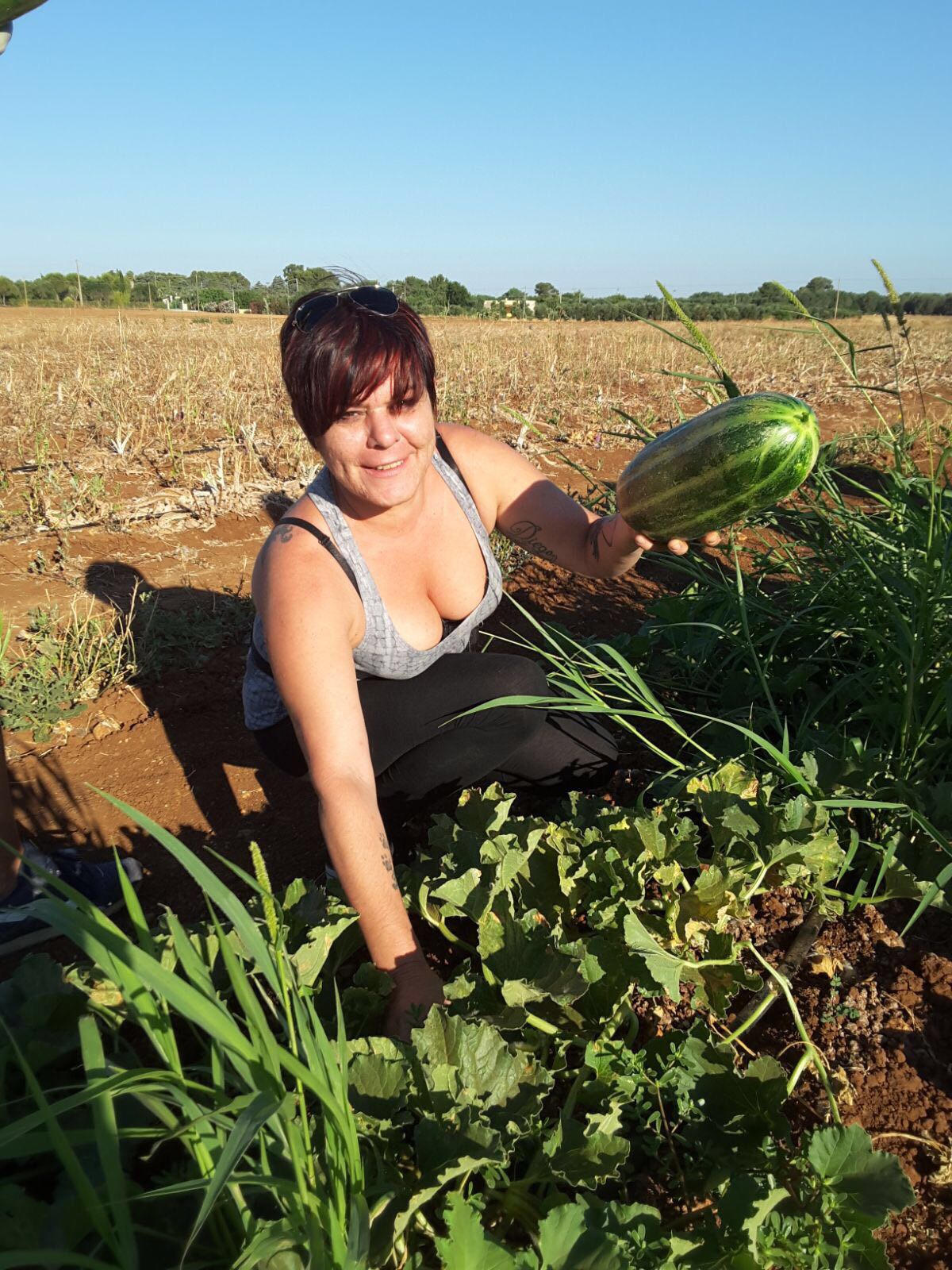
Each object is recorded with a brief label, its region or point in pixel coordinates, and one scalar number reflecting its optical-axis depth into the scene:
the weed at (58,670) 3.31
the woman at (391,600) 1.80
